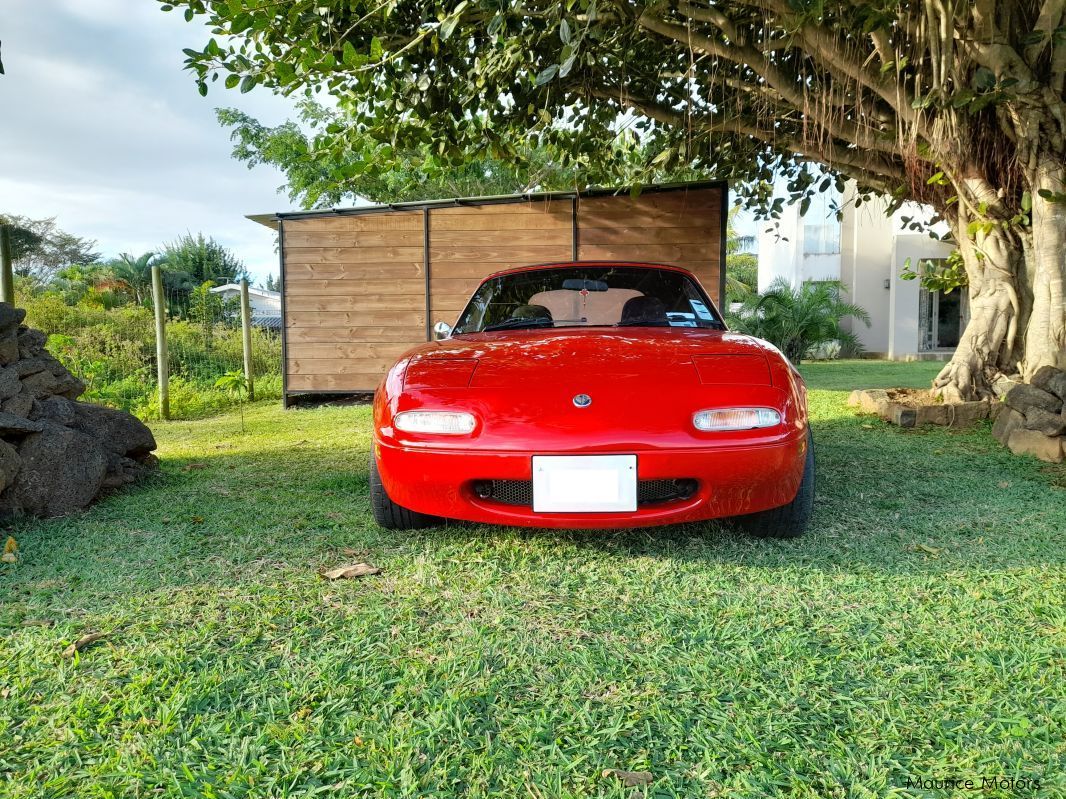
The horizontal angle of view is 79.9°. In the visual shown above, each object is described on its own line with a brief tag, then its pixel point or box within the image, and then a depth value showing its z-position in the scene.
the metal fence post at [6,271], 4.54
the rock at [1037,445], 3.90
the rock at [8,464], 2.65
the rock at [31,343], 3.36
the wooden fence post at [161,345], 6.80
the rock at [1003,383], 5.18
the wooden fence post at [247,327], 8.26
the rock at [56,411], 3.12
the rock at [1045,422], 3.97
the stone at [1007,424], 4.24
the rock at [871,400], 5.70
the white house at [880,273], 16.75
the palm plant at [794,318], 13.70
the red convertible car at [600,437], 2.10
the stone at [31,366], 3.18
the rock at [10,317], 3.18
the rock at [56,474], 2.80
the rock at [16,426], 2.81
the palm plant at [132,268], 27.46
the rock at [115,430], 3.44
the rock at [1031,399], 4.14
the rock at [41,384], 3.21
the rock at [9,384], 2.97
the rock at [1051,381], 4.13
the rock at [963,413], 5.14
